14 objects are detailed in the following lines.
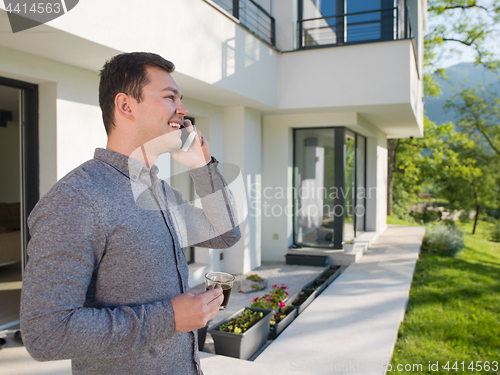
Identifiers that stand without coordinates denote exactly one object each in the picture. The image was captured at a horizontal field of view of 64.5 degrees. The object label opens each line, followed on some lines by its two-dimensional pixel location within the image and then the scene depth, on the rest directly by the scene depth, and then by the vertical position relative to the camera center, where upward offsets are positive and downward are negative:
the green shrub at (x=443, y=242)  8.31 -1.26
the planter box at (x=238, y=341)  3.10 -1.27
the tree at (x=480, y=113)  20.08 +3.62
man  0.78 -0.14
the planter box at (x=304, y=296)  4.32 -1.37
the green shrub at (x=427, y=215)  19.95 -1.65
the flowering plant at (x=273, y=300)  3.92 -1.19
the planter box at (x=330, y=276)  5.61 -1.42
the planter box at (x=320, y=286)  5.11 -1.38
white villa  3.20 +1.02
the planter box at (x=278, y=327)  3.71 -1.38
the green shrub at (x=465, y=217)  22.83 -1.96
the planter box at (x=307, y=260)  6.90 -1.35
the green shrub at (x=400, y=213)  17.77 -1.37
